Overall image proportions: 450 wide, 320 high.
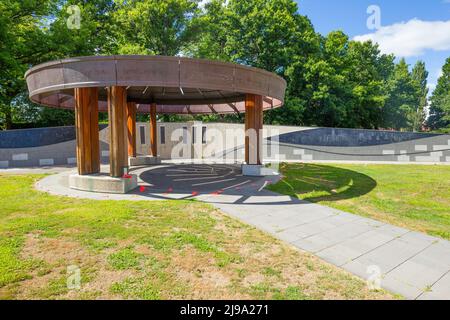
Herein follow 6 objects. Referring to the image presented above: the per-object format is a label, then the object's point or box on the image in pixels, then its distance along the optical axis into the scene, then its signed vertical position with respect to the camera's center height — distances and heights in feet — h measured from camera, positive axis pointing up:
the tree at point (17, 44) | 61.36 +27.72
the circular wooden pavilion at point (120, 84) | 27.53 +8.14
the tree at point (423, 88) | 182.70 +47.92
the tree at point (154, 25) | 84.64 +43.74
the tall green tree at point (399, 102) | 126.93 +23.34
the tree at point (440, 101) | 150.61 +27.57
